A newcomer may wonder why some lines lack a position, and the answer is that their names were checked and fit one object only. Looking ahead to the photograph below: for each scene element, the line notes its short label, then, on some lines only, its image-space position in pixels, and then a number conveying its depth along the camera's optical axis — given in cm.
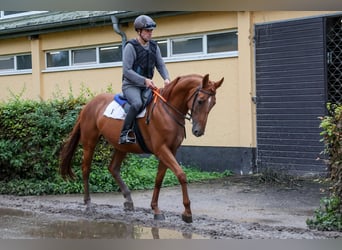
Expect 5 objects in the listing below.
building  1127
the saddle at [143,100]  785
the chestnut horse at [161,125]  711
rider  771
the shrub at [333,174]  658
